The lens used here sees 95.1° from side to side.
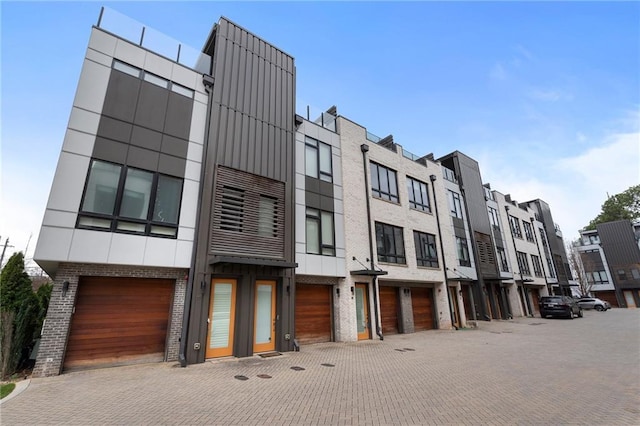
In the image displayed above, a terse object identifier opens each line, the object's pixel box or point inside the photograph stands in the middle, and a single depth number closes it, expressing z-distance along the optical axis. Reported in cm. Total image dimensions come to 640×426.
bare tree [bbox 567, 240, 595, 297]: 4489
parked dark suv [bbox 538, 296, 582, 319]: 2391
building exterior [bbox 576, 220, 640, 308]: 4106
